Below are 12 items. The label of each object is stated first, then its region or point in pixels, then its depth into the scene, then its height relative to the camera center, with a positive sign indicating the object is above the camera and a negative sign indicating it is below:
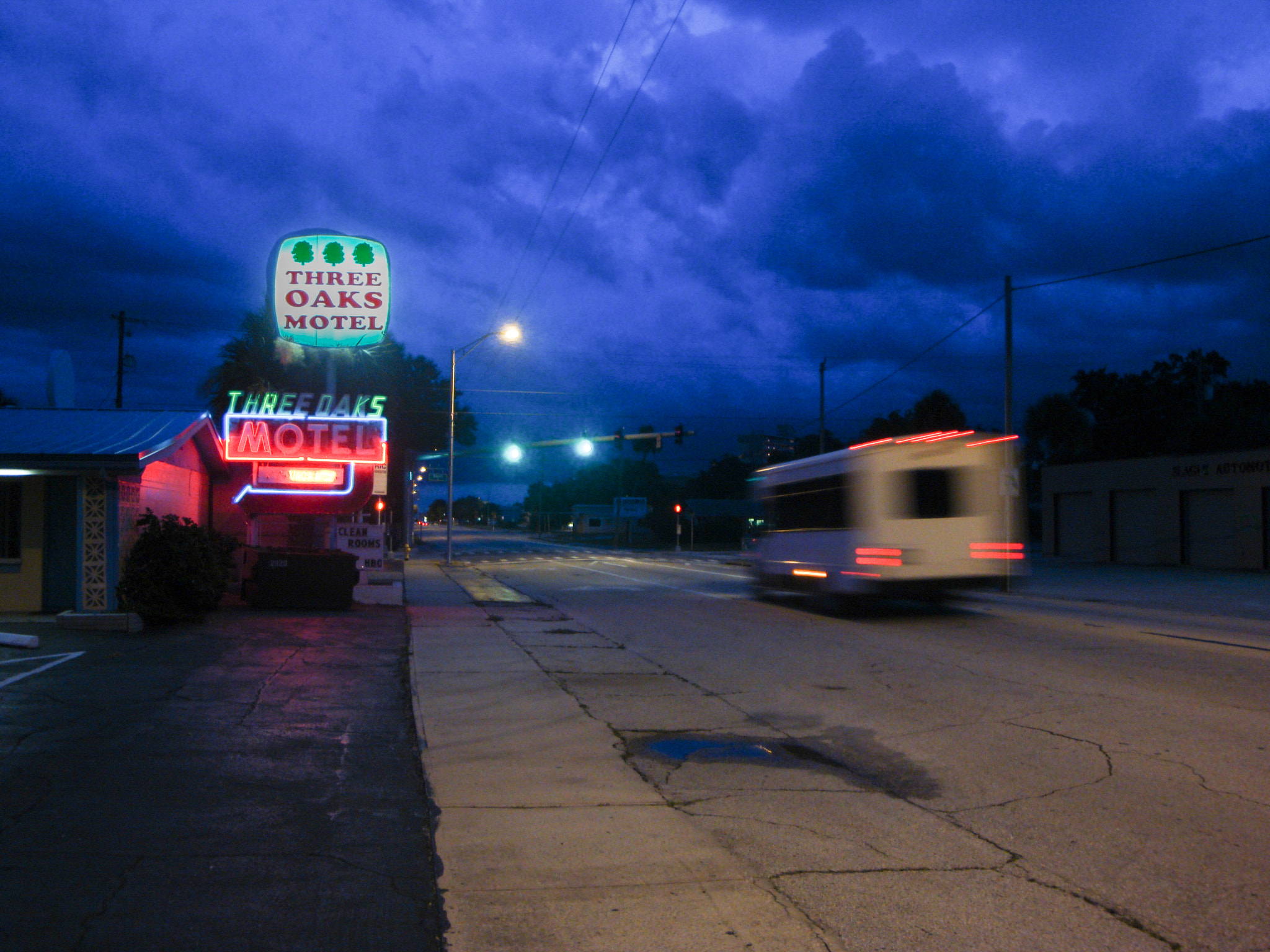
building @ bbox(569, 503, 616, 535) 126.69 -0.60
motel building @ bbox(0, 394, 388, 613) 15.20 +0.80
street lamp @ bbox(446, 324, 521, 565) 32.38 +2.62
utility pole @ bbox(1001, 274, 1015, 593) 27.92 +4.55
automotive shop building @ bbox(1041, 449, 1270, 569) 34.44 +0.13
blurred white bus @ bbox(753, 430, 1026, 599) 15.66 -0.04
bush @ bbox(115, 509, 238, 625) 15.05 -0.89
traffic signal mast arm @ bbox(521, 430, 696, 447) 37.39 +3.02
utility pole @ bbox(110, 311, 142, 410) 52.81 +8.33
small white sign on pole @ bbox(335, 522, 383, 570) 22.28 -0.58
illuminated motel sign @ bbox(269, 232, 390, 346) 28.17 +6.56
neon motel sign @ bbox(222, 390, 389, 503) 23.95 +1.96
